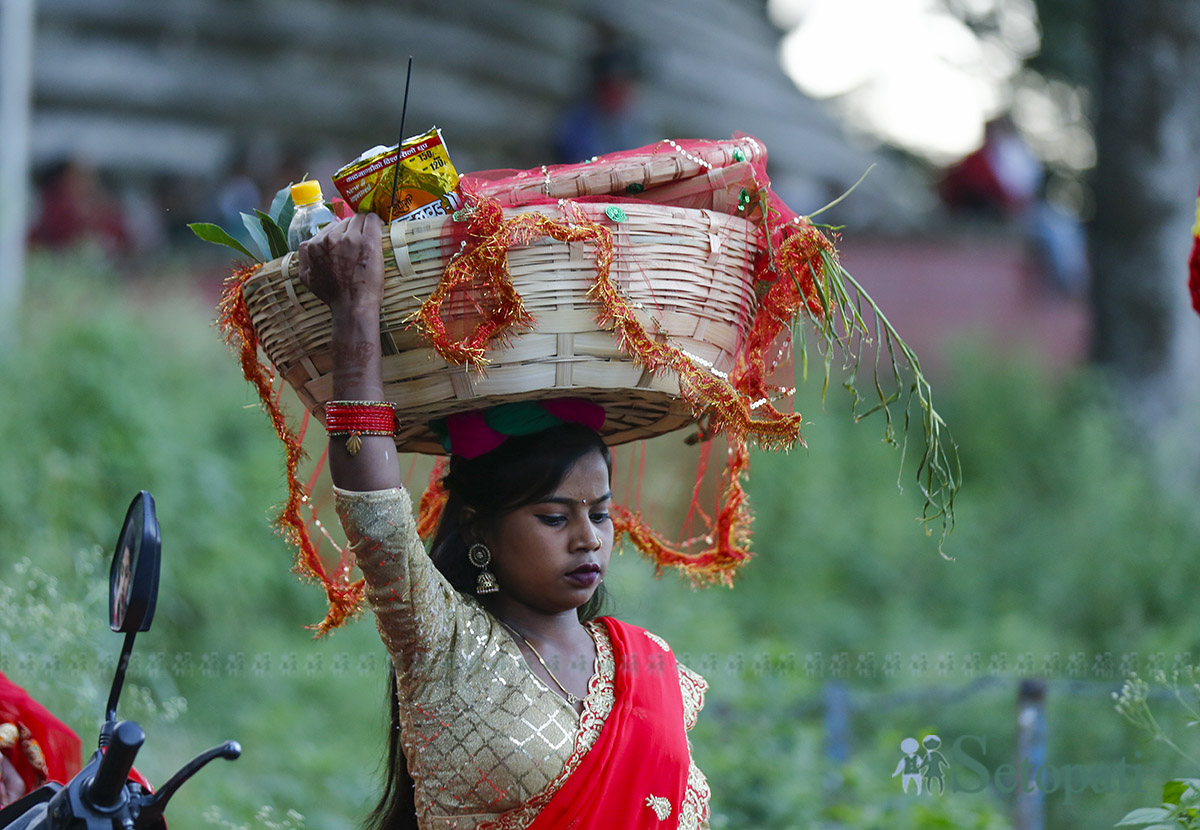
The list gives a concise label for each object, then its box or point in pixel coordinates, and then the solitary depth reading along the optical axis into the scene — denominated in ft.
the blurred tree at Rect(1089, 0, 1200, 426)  55.06
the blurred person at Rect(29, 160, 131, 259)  52.65
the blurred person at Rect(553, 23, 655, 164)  57.31
